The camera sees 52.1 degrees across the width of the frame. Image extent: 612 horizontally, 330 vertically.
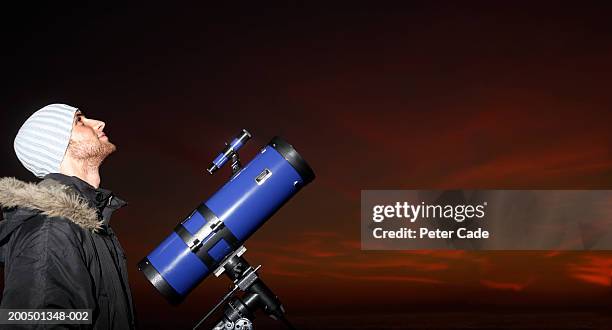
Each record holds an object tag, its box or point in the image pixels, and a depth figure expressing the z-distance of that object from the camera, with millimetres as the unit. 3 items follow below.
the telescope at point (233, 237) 2676
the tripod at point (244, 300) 2628
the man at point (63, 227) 1642
